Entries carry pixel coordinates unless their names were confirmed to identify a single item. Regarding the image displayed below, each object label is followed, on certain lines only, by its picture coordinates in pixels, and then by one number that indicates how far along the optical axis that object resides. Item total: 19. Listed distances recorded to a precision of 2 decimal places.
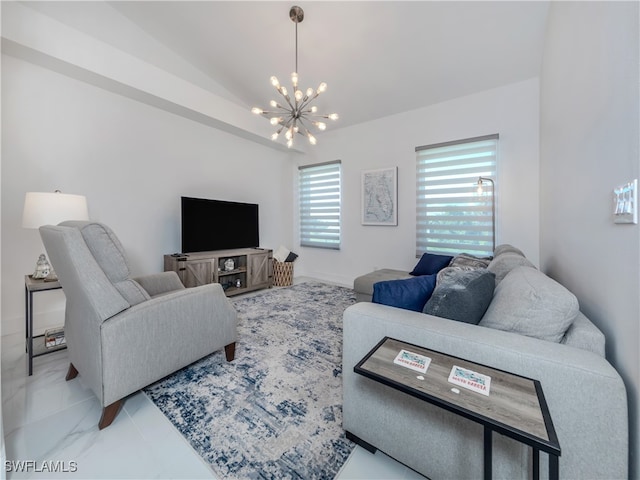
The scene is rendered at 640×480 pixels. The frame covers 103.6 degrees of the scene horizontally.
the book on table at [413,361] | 0.83
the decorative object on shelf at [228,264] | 3.80
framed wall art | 3.96
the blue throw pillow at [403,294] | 1.31
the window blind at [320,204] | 4.68
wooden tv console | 3.26
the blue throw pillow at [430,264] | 3.10
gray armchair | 1.29
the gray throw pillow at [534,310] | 0.96
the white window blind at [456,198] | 3.22
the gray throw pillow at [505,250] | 2.32
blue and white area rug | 1.18
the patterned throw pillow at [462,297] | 1.14
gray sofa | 0.75
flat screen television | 3.45
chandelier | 2.41
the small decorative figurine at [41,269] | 2.06
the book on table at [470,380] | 0.73
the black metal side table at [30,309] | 1.81
